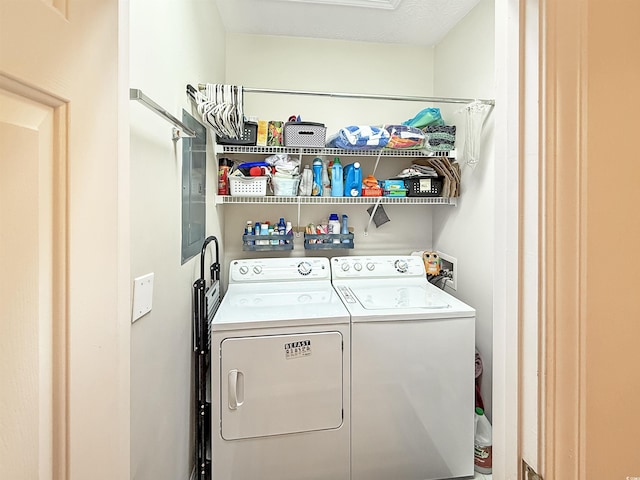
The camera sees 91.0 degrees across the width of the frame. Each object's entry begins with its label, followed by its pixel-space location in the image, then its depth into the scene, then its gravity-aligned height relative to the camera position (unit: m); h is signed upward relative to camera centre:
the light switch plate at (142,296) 1.00 -0.20
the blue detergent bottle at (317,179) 2.28 +0.42
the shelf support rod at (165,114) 0.87 +0.42
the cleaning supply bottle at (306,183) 2.25 +0.38
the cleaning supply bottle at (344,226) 2.47 +0.08
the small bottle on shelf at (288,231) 2.36 +0.04
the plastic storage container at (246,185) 2.14 +0.35
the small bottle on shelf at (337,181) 2.30 +0.41
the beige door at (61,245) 0.37 -0.01
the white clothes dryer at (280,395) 1.58 -0.81
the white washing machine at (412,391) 1.68 -0.84
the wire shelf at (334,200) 2.17 +0.26
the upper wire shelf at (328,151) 2.13 +0.60
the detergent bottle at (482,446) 1.86 -1.25
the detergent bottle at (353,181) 2.31 +0.41
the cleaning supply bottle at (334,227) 2.43 +0.07
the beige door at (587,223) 0.55 +0.02
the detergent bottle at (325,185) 2.35 +0.39
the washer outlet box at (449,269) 2.37 -0.26
